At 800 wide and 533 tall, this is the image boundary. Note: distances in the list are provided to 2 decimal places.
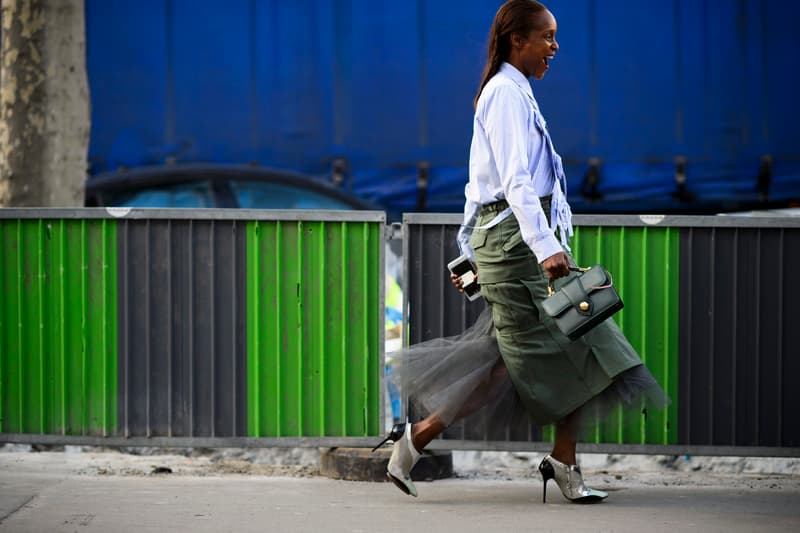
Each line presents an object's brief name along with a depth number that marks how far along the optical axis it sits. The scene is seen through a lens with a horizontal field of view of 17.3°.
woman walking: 9.89
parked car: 18.14
